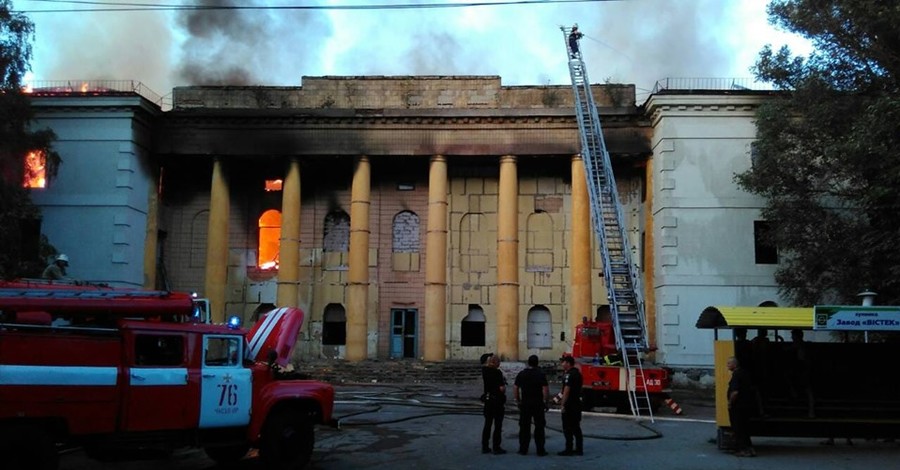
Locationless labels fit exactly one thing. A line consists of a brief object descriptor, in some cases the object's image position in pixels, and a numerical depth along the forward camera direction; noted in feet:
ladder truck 63.31
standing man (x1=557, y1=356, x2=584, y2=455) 41.96
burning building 94.89
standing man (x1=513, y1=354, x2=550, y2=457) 41.50
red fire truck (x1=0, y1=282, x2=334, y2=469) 30.96
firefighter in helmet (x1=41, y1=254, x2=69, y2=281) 50.39
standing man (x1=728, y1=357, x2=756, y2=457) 41.16
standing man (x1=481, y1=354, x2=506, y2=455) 41.91
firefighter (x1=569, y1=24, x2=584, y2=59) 96.45
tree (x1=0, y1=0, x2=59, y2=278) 78.69
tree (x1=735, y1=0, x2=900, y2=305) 62.64
